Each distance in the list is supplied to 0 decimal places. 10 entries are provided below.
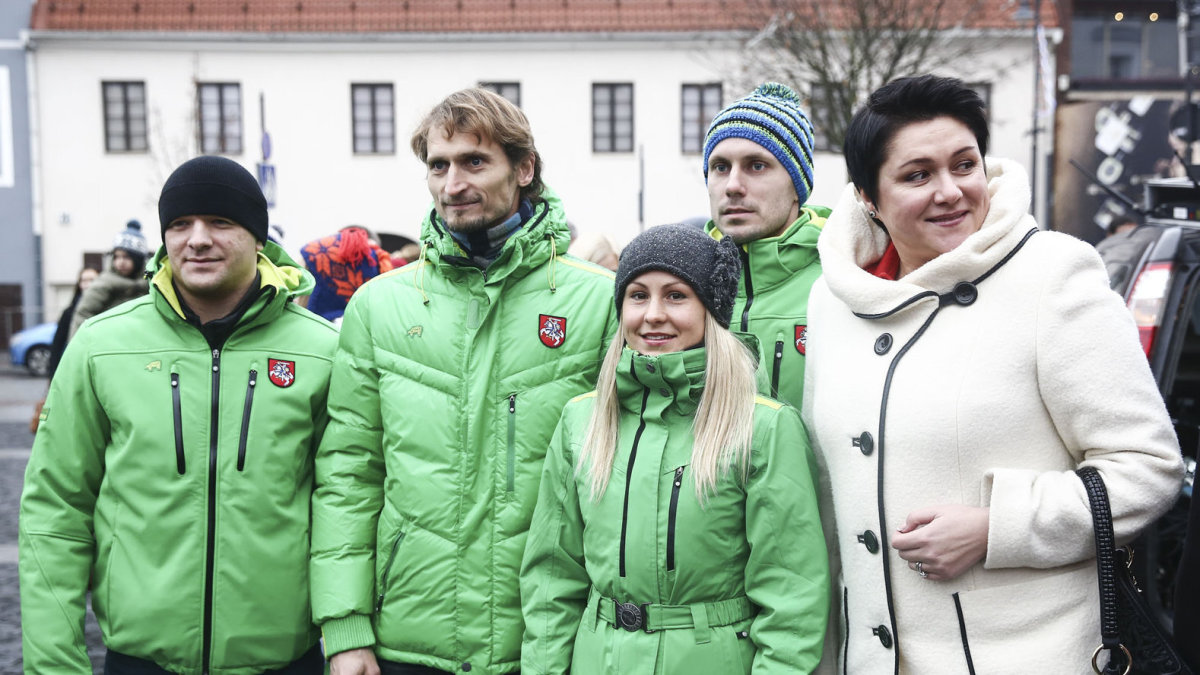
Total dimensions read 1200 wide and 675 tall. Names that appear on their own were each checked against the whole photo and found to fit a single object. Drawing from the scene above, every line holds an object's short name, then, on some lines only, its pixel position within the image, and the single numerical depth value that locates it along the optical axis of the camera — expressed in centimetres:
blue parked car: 1997
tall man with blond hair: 285
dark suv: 453
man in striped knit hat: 309
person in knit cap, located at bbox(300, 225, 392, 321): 560
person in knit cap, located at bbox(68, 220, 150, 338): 755
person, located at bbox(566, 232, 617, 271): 570
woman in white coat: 219
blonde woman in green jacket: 248
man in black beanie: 292
